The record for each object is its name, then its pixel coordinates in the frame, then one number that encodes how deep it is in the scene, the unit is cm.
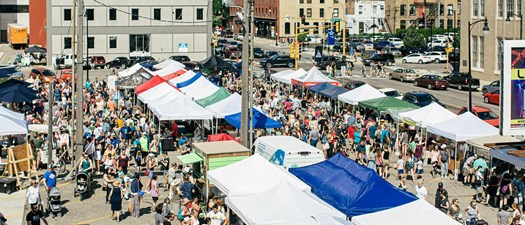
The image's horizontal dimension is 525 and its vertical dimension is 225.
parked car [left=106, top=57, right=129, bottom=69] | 7550
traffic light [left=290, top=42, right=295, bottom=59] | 6010
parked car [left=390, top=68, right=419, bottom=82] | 6412
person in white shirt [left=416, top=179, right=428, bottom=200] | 2264
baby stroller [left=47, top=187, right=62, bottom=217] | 2291
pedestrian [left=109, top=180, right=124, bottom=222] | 2209
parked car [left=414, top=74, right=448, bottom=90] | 5862
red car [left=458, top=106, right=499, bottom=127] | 3766
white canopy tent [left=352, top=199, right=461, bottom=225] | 1739
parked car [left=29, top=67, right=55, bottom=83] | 5818
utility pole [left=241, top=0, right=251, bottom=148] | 2786
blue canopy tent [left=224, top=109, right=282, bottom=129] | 3183
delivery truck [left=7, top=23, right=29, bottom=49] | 9769
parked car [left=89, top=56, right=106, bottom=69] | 7625
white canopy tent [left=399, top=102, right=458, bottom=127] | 3175
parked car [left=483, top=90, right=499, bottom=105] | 4950
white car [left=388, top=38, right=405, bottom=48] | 10175
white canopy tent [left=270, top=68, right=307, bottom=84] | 5025
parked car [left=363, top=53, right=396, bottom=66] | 7806
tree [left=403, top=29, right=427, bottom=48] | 9338
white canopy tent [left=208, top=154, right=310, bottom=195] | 2033
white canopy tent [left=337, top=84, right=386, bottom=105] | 3881
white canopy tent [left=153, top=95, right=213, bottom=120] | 3312
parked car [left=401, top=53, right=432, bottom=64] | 8381
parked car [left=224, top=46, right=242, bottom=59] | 8915
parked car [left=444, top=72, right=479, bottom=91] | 5835
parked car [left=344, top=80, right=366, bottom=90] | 4954
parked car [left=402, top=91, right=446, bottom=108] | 4425
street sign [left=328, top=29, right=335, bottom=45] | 7119
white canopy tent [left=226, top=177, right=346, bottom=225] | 1797
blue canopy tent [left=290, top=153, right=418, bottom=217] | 1914
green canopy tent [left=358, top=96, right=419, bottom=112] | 3578
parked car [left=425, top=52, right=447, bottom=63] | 8419
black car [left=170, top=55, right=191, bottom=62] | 7625
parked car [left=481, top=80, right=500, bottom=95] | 5083
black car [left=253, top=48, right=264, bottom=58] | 8844
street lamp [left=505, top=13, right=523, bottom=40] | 5628
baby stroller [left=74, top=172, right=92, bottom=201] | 2484
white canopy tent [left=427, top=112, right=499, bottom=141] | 2848
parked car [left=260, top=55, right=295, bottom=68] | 7650
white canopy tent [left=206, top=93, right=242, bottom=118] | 3356
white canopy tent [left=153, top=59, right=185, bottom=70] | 5831
